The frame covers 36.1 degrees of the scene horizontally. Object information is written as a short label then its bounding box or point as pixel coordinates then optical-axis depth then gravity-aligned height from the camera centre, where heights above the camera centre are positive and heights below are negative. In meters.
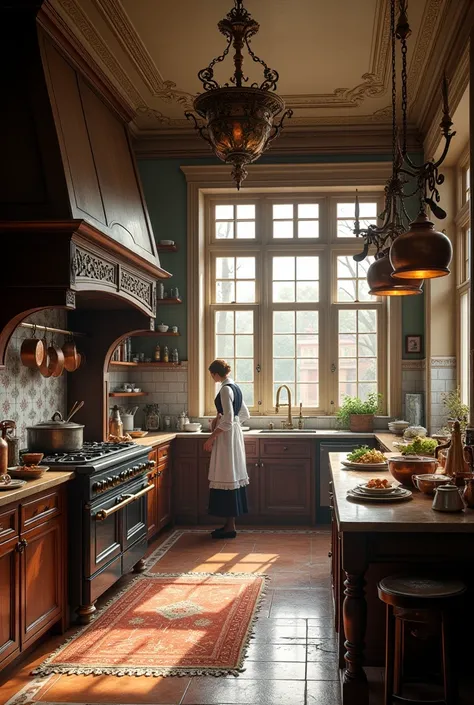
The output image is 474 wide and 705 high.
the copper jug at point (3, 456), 4.22 -0.45
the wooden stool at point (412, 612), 3.10 -1.01
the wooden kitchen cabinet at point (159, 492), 6.73 -1.09
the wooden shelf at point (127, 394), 7.34 -0.15
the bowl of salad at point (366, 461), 4.81 -0.55
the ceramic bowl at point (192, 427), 7.83 -0.51
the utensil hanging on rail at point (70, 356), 5.98 +0.19
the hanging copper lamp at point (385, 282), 4.15 +0.56
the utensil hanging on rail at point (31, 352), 5.30 +0.20
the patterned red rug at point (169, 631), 3.98 -1.56
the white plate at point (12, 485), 3.91 -0.58
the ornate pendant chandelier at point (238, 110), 3.72 +1.40
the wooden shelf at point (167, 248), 8.12 +1.48
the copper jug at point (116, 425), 7.02 -0.44
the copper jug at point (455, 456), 4.04 -0.43
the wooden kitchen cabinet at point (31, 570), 3.76 -1.07
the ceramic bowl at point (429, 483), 3.81 -0.54
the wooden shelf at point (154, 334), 8.02 +0.51
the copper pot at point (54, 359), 5.66 +0.16
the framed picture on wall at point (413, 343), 8.00 +0.40
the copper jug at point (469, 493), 3.45 -0.54
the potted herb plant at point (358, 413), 7.79 -0.36
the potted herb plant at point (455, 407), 6.46 -0.25
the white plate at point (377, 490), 3.70 -0.56
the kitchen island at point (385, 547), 3.15 -0.74
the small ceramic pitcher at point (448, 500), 3.34 -0.56
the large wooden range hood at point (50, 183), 4.52 +1.29
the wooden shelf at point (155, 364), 8.04 +0.17
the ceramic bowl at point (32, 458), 4.59 -0.50
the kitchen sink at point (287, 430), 7.89 -0.56
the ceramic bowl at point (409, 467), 4.09 -0.49
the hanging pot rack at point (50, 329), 5.38 +0.39
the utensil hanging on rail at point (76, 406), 5.72 -0.22
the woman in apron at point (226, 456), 6.91 -0.73
